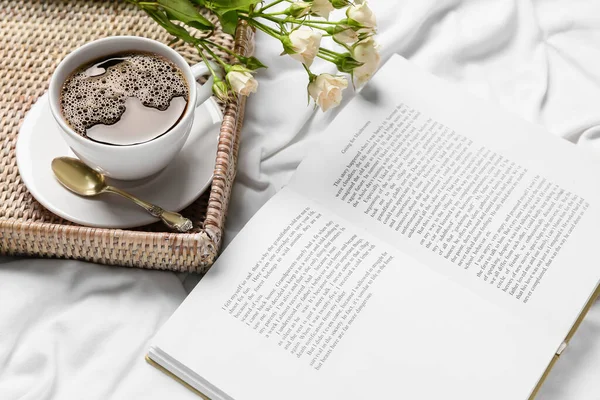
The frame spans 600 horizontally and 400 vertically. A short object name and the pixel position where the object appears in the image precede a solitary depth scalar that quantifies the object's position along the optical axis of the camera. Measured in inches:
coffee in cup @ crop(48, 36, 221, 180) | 26.1
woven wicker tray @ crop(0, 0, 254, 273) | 26.8
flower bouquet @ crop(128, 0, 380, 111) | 26.9
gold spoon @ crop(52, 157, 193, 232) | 27.5
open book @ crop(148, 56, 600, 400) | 25.7
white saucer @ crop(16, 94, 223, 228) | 28.0
